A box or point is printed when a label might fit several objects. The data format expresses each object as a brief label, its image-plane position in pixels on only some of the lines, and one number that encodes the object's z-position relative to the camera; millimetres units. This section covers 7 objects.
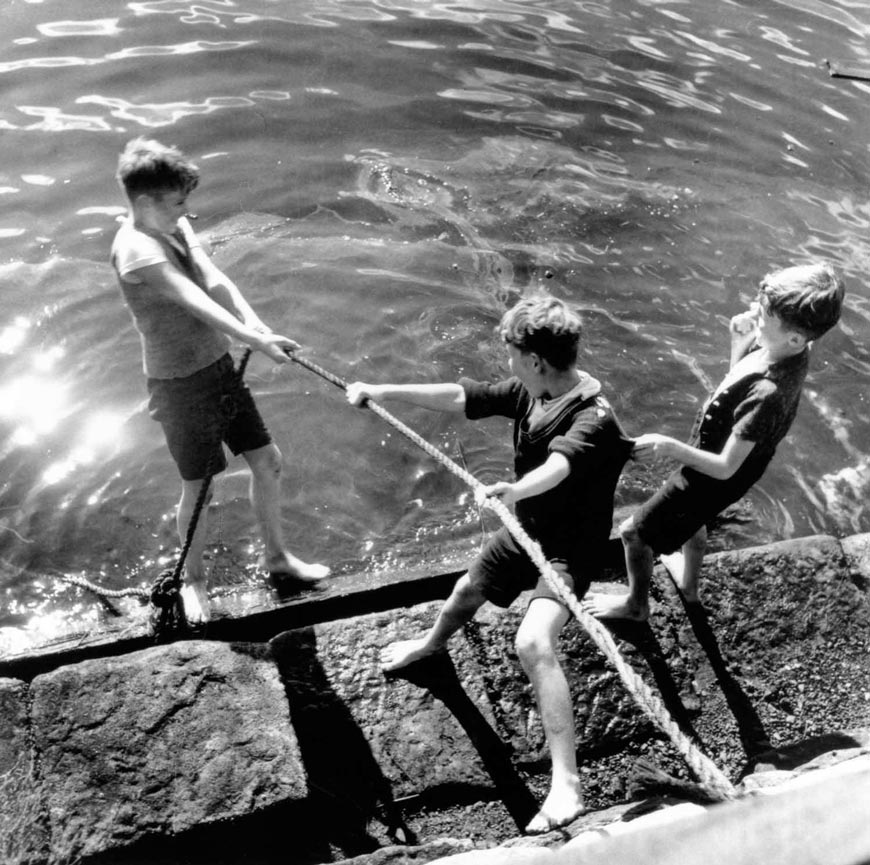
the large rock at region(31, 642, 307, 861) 3426
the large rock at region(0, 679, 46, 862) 3391
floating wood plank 9812
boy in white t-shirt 3885
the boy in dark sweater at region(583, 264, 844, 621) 3578
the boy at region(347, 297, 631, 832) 3422
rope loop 4309
